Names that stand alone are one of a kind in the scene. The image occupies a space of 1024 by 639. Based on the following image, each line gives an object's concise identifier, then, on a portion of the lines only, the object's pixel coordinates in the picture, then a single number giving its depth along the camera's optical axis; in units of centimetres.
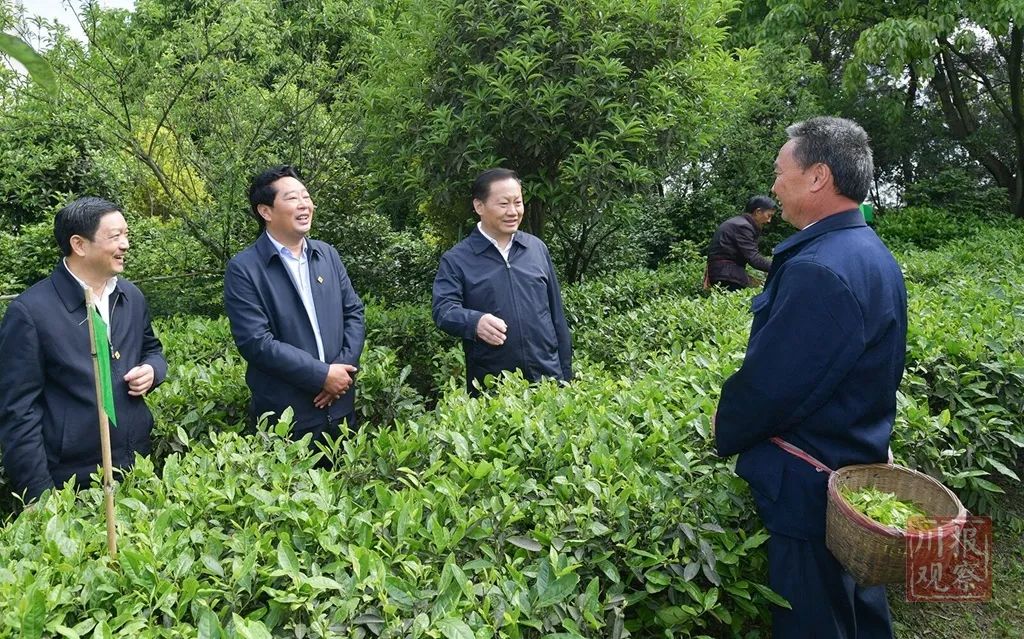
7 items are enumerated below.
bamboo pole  183
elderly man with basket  215
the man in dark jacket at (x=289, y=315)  345
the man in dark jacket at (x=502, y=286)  408
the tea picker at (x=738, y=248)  748
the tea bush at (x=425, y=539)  181
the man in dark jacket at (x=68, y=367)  293
